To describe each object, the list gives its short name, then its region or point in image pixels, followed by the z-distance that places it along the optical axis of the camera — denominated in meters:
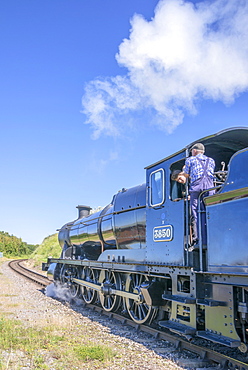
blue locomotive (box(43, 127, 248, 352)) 4.86
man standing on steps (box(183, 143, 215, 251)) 5.81
